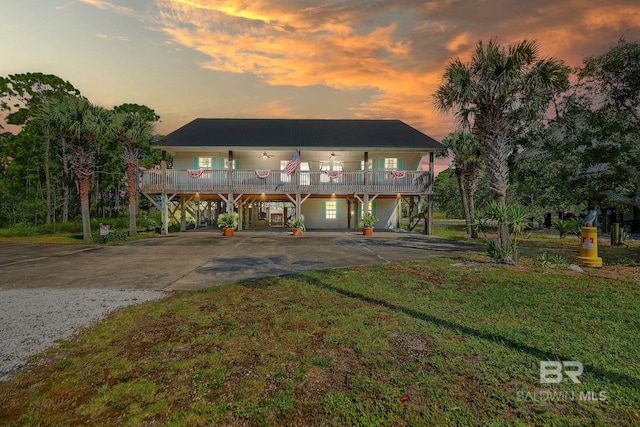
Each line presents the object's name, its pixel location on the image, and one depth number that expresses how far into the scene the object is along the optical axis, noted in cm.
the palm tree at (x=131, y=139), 1783
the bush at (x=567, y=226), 1855
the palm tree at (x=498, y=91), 940
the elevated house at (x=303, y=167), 1980
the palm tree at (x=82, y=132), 1528
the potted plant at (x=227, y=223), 1808
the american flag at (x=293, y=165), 1873
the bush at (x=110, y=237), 1497
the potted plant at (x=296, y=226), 1808
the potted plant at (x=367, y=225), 1812
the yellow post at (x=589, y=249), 907
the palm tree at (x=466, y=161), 2003
